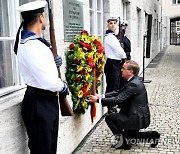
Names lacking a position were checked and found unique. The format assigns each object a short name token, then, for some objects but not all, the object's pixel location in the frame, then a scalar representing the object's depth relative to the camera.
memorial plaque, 4.29
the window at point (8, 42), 3.12
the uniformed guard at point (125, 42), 7.55
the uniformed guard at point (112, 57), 6.14
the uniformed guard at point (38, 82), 2.71
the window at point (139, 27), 13.66
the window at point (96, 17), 6.05
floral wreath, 4.22
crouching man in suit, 4.46
